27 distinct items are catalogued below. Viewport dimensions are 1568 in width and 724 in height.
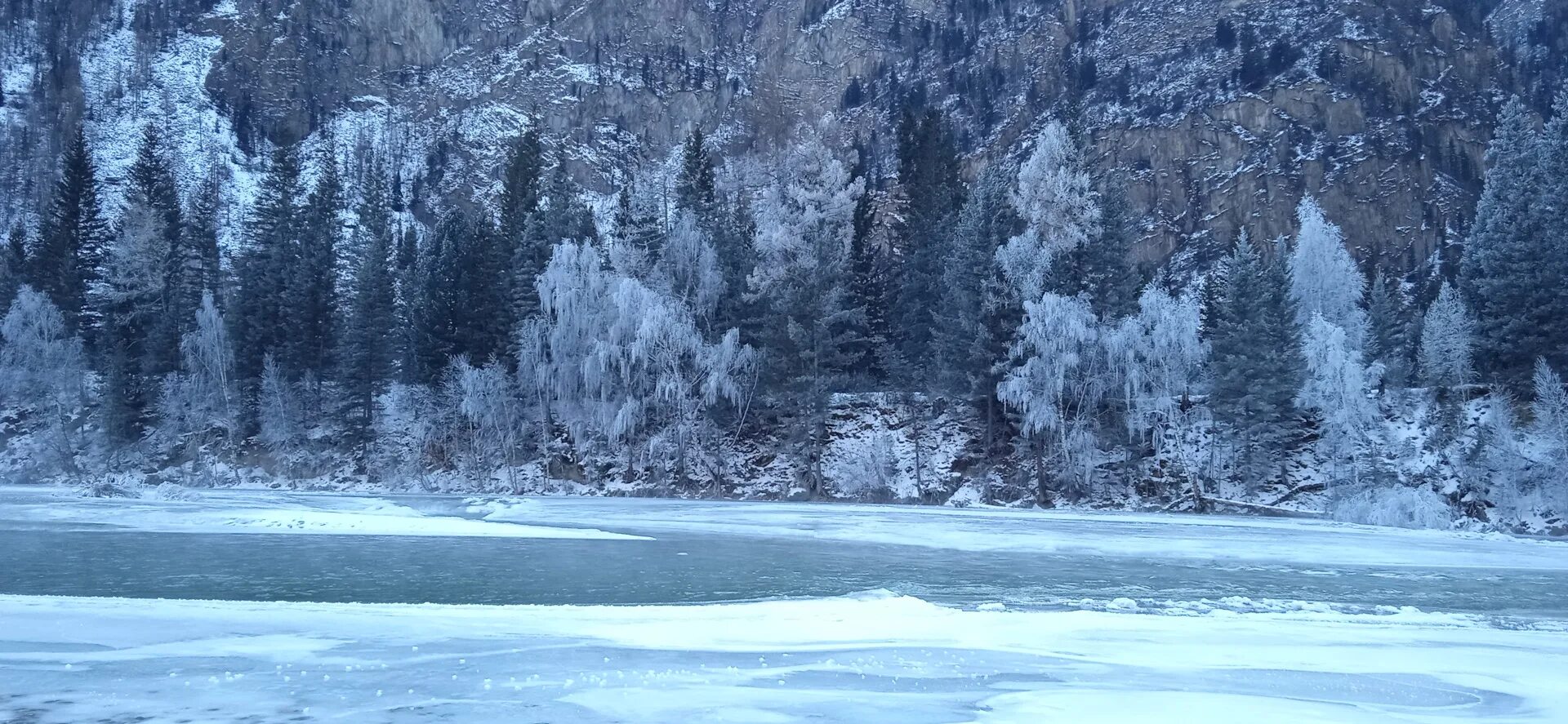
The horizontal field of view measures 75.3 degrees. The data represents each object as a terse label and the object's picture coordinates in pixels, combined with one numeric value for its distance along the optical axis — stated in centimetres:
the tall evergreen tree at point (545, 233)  4469
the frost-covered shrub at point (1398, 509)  2727
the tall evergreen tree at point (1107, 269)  3581
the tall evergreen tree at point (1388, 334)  3769
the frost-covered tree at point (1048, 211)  3516
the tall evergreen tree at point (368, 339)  4800
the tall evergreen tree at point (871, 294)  4350
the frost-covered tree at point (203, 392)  4778
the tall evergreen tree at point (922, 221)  4131
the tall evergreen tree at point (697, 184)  4636
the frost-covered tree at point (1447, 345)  3412
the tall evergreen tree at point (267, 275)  5084
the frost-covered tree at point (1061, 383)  3353
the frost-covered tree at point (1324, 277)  4244
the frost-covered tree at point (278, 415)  4759
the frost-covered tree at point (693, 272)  4188
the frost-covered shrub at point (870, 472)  3744
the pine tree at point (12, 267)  5388
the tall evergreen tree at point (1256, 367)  3475
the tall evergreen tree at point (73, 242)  5472
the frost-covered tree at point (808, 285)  3931
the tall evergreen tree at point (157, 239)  5022
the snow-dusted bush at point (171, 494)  3262
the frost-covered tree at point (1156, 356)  3391
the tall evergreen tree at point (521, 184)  5218
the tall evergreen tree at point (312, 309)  5050
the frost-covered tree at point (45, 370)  4734
